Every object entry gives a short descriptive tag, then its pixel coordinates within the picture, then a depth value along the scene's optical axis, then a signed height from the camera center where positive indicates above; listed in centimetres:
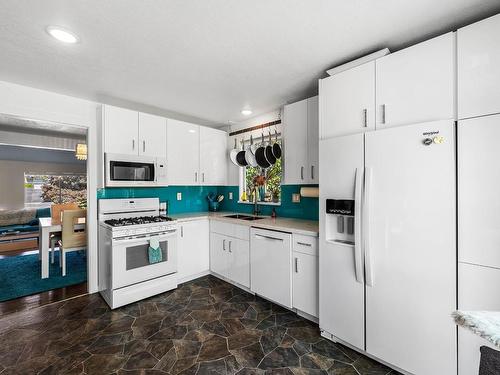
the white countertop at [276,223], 237 -44
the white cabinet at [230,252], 296 -88
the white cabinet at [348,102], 184 +70
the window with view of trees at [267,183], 355 +4
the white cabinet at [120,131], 281 +68
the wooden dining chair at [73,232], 355 -71
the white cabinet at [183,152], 340 +50
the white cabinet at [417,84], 151 +70
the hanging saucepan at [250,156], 356 +45
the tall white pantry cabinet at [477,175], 136 +6
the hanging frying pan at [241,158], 378 +44
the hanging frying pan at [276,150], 318 +48
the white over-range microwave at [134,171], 282 +20
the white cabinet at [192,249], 323 -89
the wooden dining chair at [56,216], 410 -57
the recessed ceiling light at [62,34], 165 +109
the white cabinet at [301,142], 262 +51
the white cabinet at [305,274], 226 -87
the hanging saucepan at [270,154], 326 +44
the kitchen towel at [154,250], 282 -77
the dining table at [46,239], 345 -79
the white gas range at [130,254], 262 -79
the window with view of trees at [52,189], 619 -8
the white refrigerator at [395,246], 150 -43
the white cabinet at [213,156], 378 +49
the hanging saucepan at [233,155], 383 +50
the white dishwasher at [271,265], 247 -87
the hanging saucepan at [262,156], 334 +42
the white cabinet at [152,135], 309 +68
